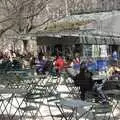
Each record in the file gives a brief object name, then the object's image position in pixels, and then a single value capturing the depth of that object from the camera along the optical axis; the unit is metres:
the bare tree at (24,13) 22.67
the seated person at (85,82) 13.23
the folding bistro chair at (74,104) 8.91
